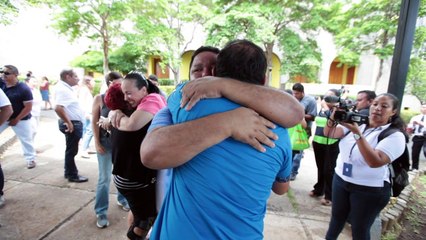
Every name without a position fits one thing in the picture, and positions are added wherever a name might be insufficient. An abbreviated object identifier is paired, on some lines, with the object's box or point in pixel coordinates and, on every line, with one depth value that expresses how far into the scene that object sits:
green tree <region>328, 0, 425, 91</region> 10.46
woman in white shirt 2.07
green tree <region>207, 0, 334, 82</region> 12.88
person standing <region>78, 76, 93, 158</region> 5.46
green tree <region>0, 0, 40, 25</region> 7.99
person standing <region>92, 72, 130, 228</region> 2.86
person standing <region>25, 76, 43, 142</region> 4.82
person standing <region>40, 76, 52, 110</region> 11.31
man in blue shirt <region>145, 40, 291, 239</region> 0.99
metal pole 2.78
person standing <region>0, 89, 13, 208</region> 3.06
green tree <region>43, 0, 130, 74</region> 11.51
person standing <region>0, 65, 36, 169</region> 3.88
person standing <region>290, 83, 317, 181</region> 4.48
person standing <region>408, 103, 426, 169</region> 6.00
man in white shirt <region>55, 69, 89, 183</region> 3.93
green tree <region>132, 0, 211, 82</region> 13.70
